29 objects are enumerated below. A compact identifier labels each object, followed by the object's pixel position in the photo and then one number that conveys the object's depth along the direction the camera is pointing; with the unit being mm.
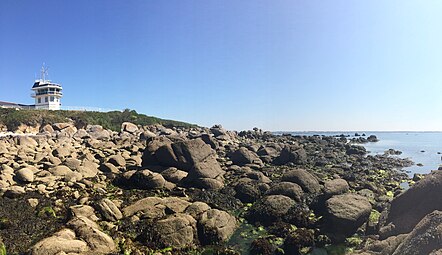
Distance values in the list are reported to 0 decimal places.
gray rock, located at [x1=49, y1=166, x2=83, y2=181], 19952
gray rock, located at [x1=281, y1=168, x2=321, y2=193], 19734
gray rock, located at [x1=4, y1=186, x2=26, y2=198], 16484
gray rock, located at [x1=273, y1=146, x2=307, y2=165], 32625
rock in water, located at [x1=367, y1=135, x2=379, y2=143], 103775
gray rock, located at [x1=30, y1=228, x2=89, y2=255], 10281
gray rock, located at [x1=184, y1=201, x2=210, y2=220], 14328
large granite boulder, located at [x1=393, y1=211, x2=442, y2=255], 7938
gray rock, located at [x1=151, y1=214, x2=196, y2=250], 12188
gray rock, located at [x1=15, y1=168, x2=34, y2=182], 18656
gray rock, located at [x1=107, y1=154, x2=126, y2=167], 25922
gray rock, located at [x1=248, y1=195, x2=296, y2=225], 15507
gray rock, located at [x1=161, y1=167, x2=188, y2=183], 21502
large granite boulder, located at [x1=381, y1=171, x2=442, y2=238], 12423
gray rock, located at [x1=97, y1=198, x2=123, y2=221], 14398
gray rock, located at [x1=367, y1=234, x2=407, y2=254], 9555
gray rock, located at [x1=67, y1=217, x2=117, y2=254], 11134
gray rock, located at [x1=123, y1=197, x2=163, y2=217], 15039
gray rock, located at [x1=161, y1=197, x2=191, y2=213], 15289
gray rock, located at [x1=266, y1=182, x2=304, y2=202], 18219
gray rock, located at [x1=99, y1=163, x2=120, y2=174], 23925
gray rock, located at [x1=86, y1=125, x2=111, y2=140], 43825
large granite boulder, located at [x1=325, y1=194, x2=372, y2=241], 13711
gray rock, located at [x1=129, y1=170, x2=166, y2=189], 20172
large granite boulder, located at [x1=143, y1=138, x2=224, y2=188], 20922
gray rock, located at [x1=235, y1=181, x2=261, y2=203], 19109
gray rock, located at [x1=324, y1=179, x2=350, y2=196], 17306
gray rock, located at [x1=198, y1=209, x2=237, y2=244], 12914
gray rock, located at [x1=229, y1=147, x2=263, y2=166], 28984
